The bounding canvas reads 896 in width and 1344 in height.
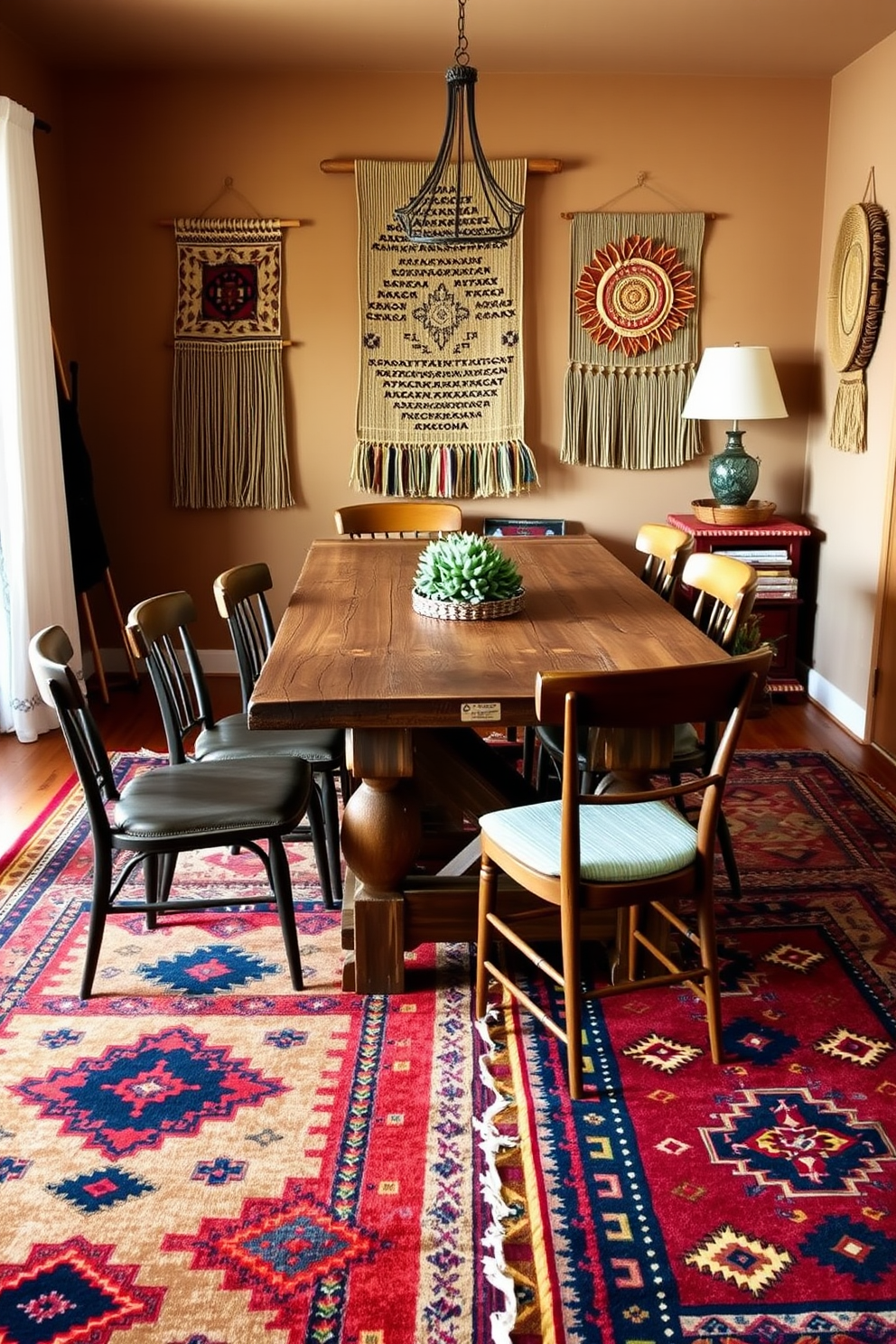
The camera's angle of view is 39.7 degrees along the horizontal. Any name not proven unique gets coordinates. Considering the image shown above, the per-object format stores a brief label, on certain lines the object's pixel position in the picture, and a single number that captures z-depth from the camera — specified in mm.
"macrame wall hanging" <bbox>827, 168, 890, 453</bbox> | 4473
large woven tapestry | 5246
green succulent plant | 2965
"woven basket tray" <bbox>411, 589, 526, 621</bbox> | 2975
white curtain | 4406
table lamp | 4828
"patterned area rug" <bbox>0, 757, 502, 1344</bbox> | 1805
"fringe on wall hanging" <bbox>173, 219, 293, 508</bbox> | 5258
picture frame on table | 5434
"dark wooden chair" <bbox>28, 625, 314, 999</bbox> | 2582
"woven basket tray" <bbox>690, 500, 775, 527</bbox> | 5016
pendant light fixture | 5098
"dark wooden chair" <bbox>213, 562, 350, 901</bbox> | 3170
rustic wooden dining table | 2359
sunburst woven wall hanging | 5254
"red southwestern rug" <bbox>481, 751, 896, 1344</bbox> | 1810
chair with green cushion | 2143
